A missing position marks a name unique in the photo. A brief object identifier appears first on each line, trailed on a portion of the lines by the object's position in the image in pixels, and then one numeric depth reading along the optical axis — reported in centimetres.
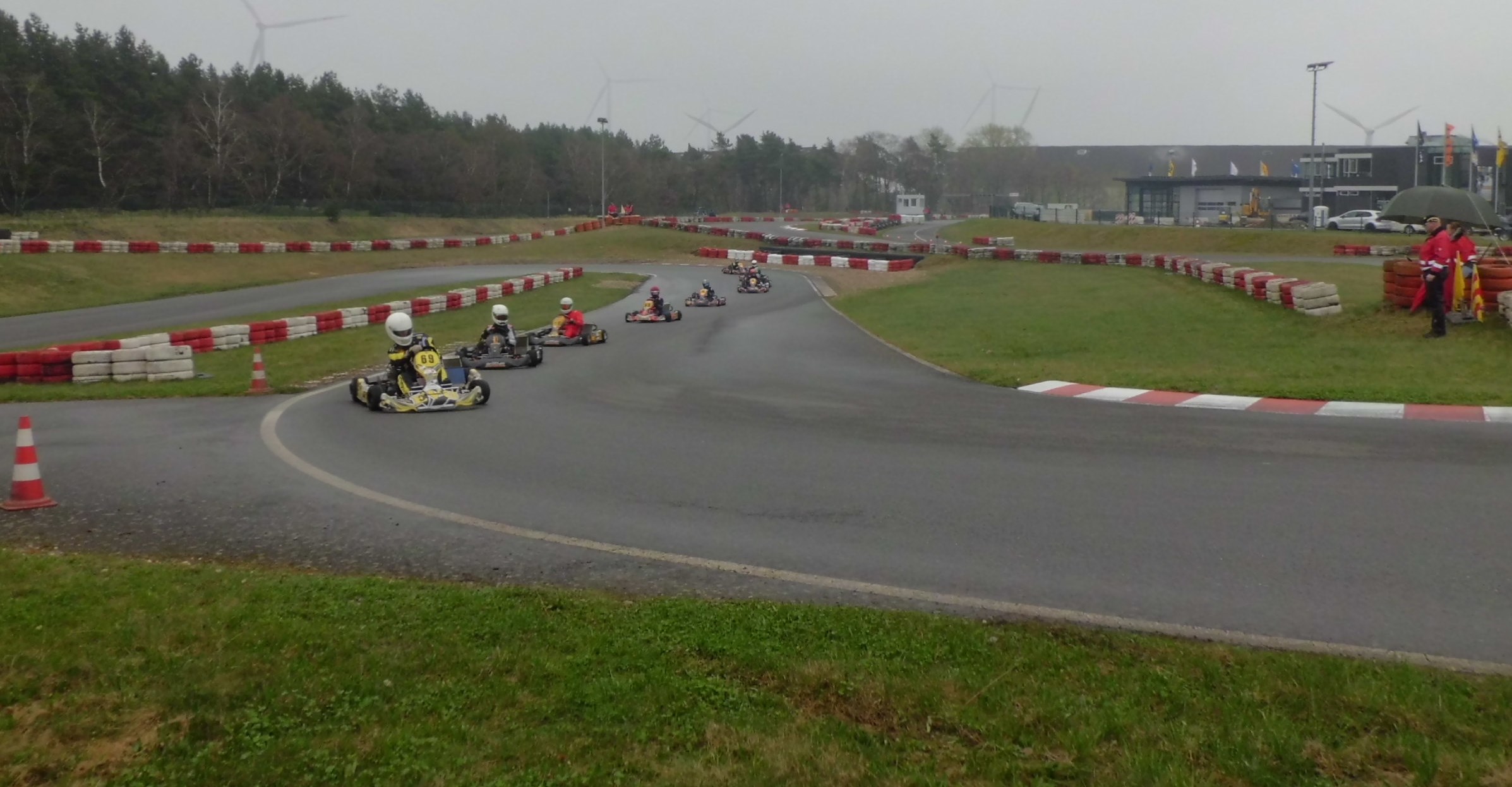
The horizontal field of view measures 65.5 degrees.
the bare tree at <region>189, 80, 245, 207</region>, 6581
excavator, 6519
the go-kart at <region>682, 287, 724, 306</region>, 3186
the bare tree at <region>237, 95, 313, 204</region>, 7019
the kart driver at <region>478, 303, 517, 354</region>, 1817
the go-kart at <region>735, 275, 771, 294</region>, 3719
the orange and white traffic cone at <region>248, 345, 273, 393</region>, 1538
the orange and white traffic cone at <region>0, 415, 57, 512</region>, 844
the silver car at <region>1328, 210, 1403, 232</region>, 5506
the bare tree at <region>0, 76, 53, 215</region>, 5506
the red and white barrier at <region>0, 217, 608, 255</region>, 4006
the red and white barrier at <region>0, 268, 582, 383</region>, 1634
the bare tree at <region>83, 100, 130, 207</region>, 6041
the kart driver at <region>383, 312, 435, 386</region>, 1391
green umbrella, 1692
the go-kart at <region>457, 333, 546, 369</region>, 1831
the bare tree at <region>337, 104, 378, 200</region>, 7656
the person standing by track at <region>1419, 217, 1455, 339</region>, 1672
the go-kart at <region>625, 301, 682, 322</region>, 2692
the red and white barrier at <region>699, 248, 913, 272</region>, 4650
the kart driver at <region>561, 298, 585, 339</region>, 2184
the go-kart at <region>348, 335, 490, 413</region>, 1366
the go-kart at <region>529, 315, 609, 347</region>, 2173
